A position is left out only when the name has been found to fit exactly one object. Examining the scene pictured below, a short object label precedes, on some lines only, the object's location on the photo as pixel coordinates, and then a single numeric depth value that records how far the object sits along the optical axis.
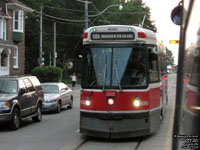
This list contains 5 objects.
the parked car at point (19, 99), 11.54
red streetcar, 9.11
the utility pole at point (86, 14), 31.86
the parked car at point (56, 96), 17.12
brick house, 34.63
